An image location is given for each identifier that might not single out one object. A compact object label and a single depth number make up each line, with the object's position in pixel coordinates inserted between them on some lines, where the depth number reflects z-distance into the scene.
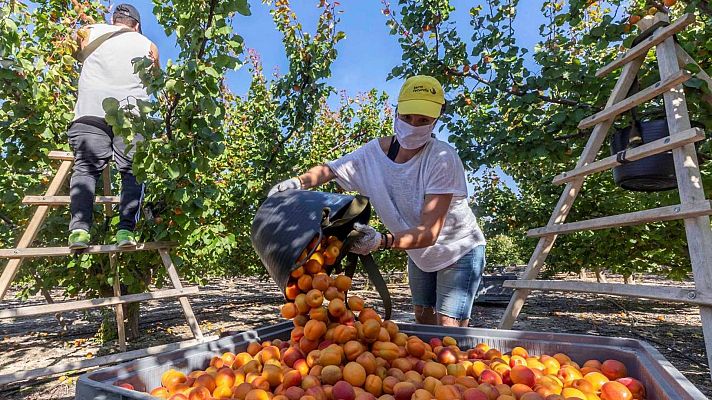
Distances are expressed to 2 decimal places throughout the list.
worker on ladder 3.11
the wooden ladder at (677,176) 2.18
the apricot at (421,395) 1.17
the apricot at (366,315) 1.54
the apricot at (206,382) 1.29
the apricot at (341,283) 1.54
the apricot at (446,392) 1.17
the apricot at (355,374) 1.30
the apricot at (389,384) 1.31
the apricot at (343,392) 1.21
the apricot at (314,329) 1.44
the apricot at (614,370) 1.40
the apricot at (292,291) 1.48
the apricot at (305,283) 1.46
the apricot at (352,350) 1.40
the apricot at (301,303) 1.44
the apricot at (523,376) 1.31
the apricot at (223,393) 1.26
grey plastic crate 1.10
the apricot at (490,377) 1.32
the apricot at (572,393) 1.22
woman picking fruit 2.08
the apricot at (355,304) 1.58
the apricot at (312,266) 1.49
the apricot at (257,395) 1.18
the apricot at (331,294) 1.46
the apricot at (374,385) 1.30
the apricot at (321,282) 1.45
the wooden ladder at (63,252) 2.99
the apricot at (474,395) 1.17
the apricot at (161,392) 1.24
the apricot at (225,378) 1.32
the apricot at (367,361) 1.35
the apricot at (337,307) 1.45
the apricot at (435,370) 1.38
